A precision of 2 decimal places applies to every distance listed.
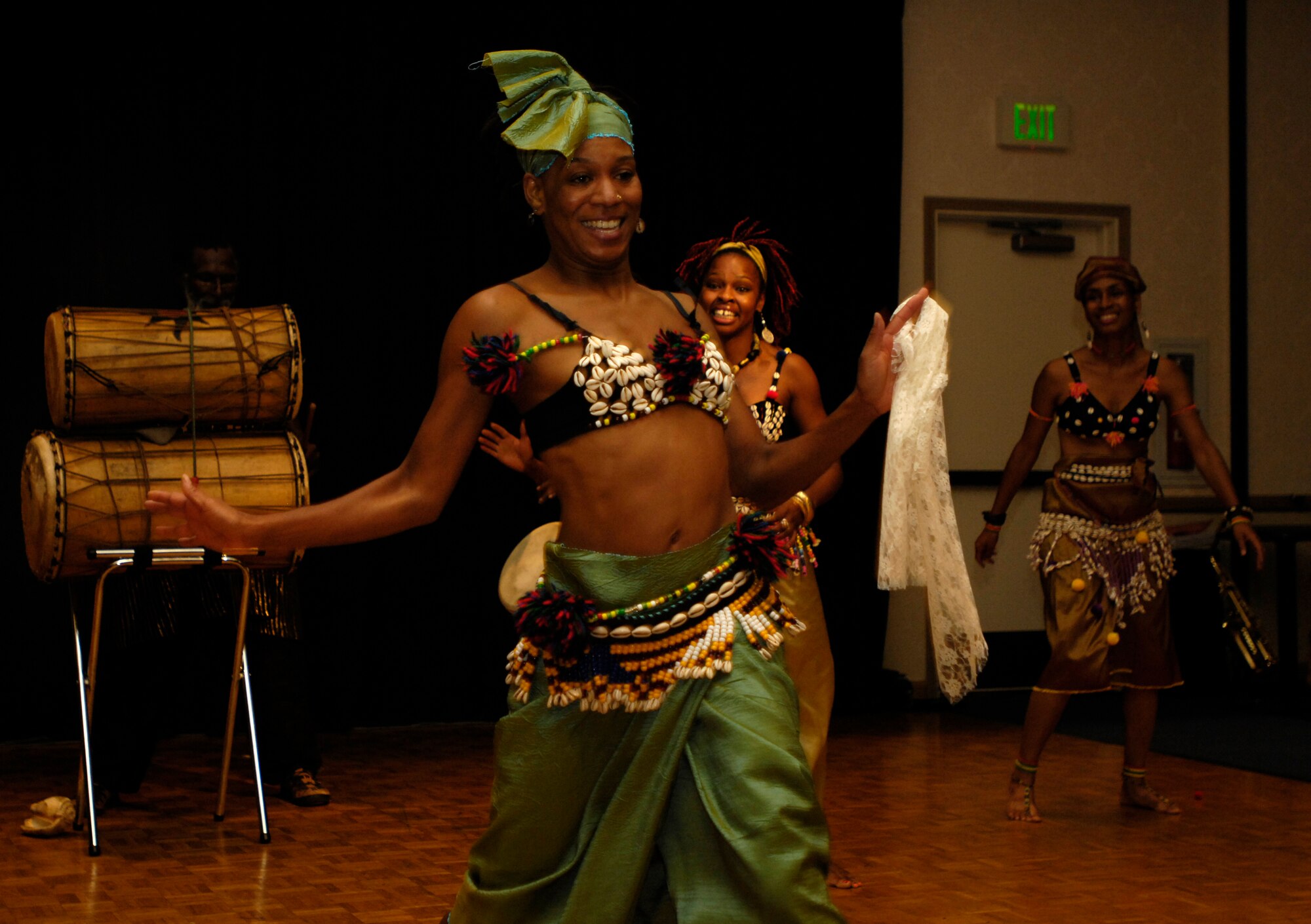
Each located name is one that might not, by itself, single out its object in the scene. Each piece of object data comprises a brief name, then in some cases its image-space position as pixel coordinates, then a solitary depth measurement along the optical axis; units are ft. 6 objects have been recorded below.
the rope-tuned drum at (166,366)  15.75
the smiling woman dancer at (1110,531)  17.01
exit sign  27.07
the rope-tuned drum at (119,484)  15.51
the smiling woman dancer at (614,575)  7.79
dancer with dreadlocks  13.58
